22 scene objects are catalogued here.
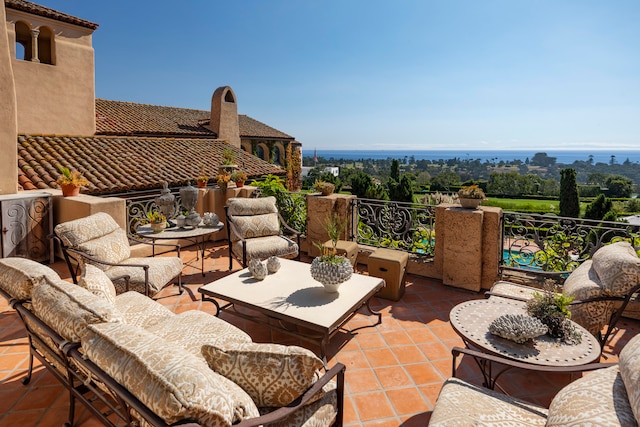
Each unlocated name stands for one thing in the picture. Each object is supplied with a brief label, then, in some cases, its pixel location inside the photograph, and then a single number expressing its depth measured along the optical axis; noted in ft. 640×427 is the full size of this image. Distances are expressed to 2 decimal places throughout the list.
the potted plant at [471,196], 15.37
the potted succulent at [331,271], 10.82
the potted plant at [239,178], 23.85
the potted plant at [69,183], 18.28
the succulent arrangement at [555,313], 8.00
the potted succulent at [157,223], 16.55
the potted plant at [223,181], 22.89
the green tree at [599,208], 43.01
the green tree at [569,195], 57.93
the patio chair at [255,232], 16.72
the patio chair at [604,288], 9.06
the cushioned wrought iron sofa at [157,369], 4.08
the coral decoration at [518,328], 7.62
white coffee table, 9.78
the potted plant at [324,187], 19.77
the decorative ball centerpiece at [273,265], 13.11
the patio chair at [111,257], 11.98
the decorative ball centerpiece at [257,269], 12.34
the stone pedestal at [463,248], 15.21
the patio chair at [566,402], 4.09
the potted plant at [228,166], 24.67
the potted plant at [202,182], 23.12
